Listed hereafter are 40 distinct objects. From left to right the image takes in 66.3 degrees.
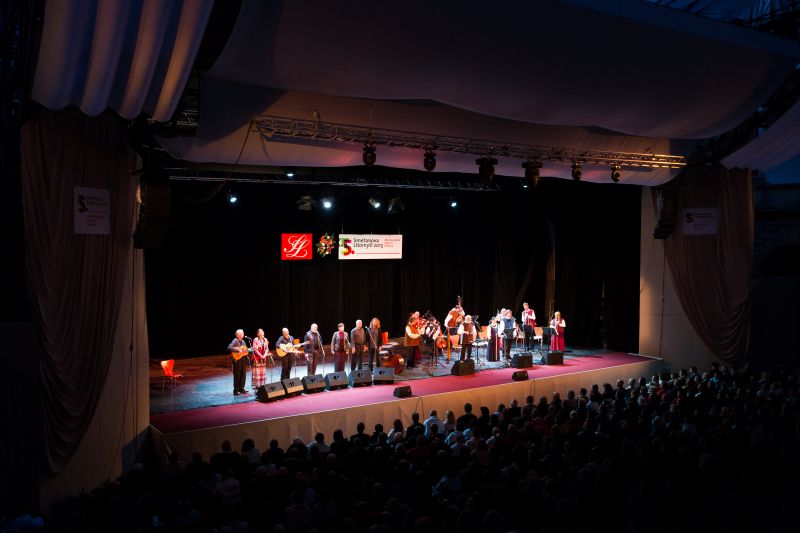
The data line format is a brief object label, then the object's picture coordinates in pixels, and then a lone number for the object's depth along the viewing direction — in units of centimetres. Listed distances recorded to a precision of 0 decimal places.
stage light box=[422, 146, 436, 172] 1164
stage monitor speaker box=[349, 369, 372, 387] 1309
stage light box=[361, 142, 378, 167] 1088
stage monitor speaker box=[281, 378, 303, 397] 1218
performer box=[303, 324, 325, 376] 1370
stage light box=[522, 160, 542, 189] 1281
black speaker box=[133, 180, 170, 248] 903
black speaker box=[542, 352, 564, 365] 1564
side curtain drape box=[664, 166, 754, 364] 1546
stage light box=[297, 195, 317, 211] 1515
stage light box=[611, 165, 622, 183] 1366
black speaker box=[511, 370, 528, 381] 1361
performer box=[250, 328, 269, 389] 1277
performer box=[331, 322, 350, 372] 1394
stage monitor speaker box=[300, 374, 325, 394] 1248
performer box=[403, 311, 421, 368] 1526
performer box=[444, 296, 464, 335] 1590
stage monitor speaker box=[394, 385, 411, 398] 1203
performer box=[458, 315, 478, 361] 1527
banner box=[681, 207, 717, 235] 1559
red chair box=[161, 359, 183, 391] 1259
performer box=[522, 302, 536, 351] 1659
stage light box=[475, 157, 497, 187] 1219
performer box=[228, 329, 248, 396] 1227
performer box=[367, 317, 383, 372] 1457
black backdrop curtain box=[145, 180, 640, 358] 1634
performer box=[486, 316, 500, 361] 1605
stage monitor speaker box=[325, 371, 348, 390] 1274
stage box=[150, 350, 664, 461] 1017
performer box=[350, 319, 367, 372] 1426
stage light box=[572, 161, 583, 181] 1338
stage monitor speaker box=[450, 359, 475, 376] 1413
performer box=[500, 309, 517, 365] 1611
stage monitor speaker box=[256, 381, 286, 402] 1181
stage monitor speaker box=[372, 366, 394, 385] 1330
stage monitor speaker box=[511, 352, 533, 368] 1489
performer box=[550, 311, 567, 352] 1653
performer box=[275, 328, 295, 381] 1320
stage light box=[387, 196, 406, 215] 1641
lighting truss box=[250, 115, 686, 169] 1005
